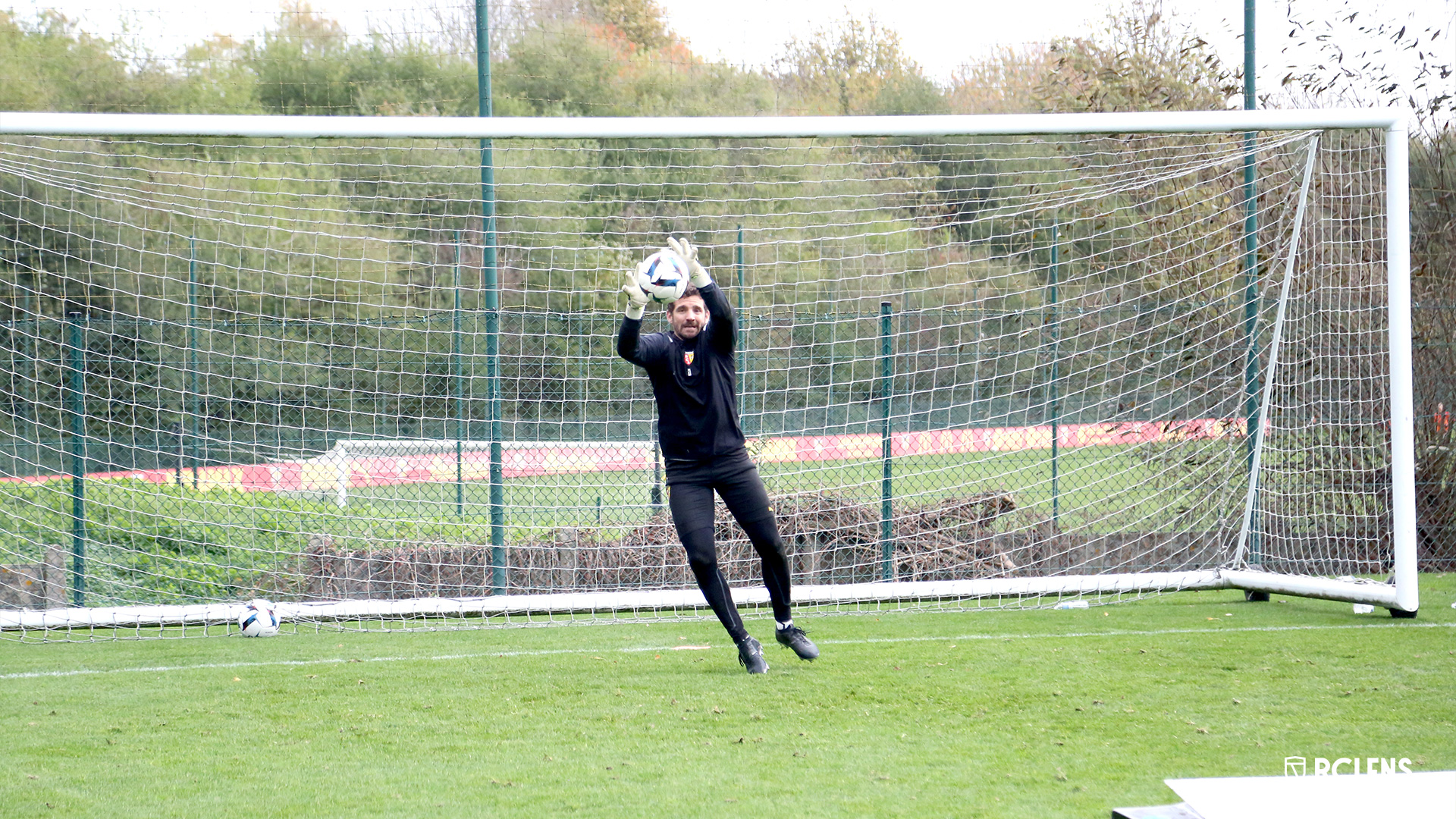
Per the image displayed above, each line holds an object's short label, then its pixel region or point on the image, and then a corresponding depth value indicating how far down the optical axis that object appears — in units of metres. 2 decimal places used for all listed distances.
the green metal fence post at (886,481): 16.33
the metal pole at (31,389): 17.84
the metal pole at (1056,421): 16.55
